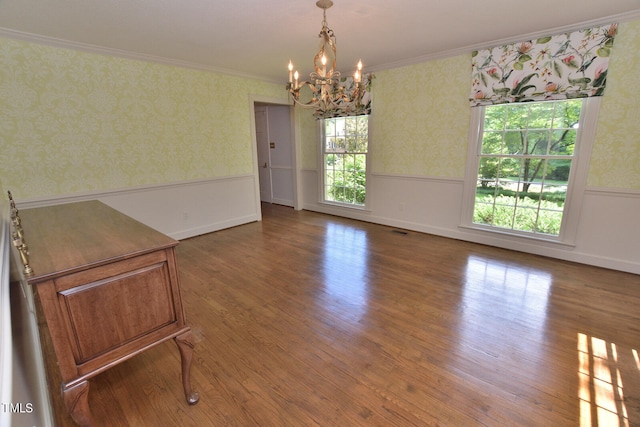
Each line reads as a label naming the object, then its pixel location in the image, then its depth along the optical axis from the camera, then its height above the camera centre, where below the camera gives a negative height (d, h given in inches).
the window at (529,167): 122.1 -8.8
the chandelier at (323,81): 77.7 +18.7
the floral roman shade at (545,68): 110.6 +32.3
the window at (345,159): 190.9 -6.0
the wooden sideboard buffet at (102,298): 43.7 -23.3
